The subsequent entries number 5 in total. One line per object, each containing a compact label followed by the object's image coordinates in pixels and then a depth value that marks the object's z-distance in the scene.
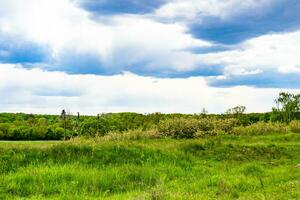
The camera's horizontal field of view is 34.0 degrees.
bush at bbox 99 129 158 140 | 24.69
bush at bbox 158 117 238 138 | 27.48
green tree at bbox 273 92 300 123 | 38.75
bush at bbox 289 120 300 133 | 30.41
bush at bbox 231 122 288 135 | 29.02
